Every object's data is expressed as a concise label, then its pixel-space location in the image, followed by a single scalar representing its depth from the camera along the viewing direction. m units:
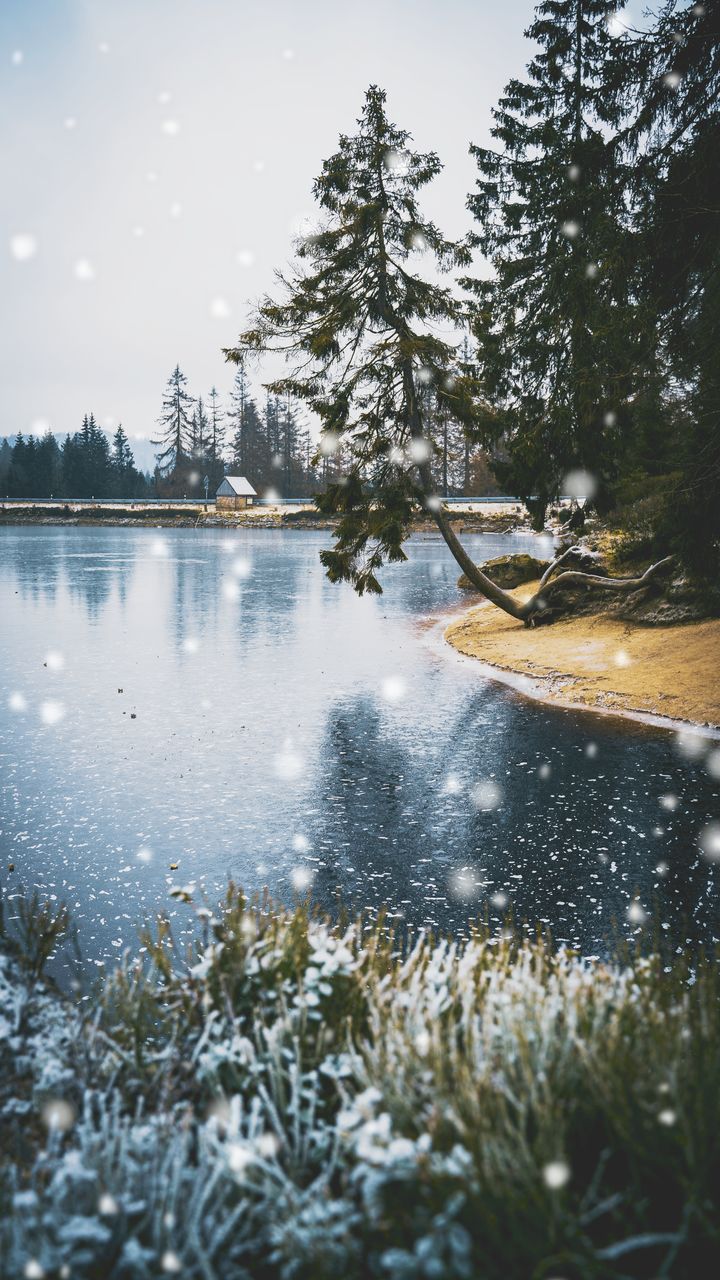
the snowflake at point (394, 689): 12.39
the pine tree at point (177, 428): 105.75
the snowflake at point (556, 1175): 2.13
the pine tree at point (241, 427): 104.56
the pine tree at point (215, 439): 105.38
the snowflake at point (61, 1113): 2.79
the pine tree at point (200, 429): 107.06
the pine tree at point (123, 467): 104.56
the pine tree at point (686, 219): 9.08
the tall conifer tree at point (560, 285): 9.94
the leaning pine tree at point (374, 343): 16.83
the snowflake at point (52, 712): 10.52
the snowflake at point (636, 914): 5.46
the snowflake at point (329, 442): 16.84
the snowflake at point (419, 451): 17.05
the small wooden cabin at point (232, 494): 89.31
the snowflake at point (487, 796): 7.74
